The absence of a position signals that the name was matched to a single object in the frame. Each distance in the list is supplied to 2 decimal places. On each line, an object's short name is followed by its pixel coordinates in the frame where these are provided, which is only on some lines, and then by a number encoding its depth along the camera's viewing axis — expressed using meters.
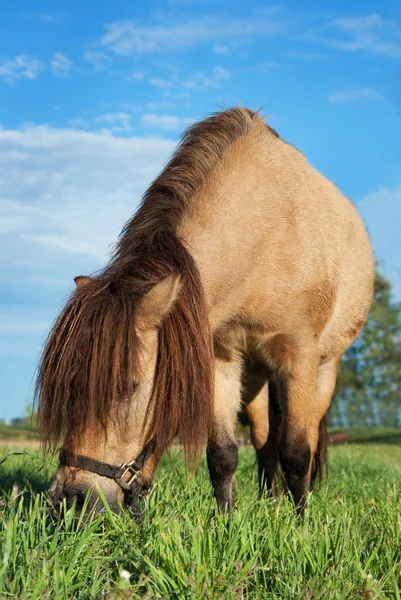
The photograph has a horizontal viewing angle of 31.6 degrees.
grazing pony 3.63
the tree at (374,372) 34.81
